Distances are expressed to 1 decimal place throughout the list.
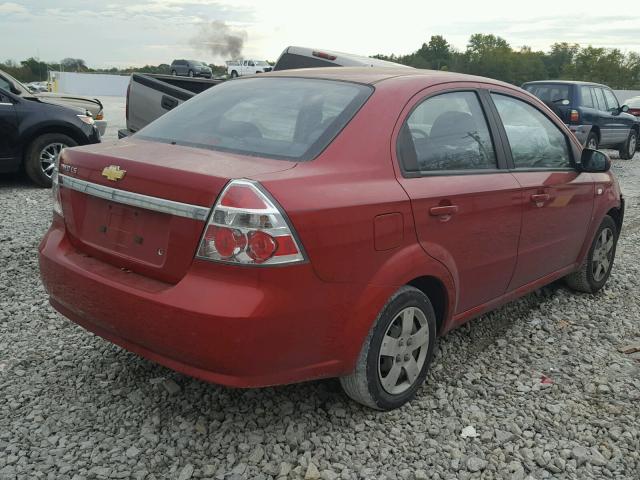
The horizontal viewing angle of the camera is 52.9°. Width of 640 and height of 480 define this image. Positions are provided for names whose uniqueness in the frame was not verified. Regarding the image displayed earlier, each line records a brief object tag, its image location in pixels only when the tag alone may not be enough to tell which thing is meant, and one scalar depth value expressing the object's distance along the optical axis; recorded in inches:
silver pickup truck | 339.6
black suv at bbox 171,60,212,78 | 2066.9
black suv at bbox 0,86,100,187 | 321.1
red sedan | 97.3
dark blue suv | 542.0
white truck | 2187.5
